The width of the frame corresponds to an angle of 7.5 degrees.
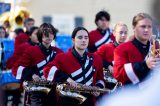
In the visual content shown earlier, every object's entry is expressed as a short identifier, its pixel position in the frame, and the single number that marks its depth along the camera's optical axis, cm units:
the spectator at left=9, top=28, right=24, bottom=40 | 3291
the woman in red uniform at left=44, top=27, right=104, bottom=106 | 1485
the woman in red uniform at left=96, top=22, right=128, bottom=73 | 1868
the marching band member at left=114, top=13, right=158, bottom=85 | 1064
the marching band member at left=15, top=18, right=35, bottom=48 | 2852
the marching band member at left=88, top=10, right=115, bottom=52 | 2212
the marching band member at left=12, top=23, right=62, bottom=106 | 1771
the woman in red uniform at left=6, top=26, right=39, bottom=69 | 2173
